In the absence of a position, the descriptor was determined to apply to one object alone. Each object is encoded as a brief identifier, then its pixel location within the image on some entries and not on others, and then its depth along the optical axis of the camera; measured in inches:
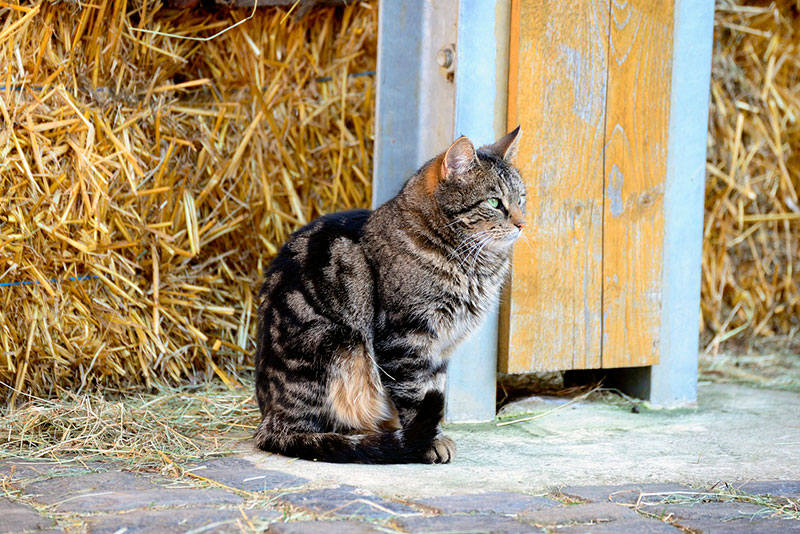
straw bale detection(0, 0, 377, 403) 280.2
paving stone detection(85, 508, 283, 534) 166.9
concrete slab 213.5
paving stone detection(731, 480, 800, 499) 206.5
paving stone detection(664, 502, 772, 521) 187.5
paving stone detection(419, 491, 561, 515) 184.7
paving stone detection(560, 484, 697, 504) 197.8
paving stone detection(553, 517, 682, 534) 173.5
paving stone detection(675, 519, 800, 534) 177.5
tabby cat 240.1
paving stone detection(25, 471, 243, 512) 183.3
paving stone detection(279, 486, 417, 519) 180.5
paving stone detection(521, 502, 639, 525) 179.6
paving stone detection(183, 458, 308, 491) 203.0
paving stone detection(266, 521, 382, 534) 167.3
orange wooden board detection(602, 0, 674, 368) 292.0
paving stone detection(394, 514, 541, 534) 169.8
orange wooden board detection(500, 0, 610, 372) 277.9
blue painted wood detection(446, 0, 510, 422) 270.7
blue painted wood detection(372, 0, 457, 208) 281.0
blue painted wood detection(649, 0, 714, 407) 304.7
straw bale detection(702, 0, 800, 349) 392.5
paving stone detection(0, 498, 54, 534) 167.5
